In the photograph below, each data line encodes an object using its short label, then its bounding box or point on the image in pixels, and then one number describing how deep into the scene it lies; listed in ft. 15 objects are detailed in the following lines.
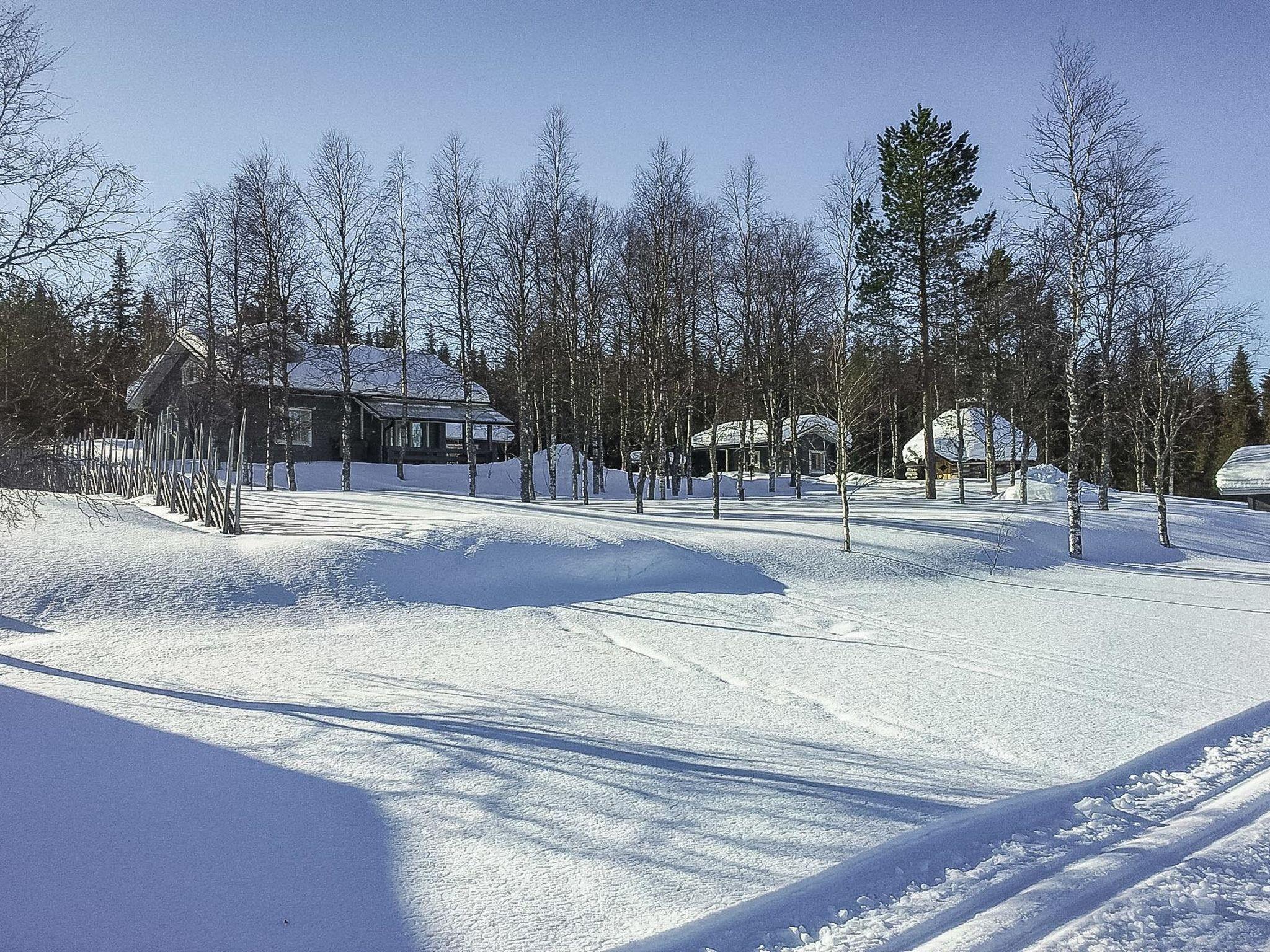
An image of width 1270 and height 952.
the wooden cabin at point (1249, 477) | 112.06
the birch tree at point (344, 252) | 84.64
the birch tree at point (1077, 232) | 55.06
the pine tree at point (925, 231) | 89.40
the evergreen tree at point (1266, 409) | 172.12
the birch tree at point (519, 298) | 75.61
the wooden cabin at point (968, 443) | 128.67
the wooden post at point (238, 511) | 44.98
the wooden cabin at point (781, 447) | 155.43
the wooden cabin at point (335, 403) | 99.55
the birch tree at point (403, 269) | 91.76
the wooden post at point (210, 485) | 44.24
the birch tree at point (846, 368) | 47.03
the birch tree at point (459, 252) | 85.40
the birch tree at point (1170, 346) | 63.98
